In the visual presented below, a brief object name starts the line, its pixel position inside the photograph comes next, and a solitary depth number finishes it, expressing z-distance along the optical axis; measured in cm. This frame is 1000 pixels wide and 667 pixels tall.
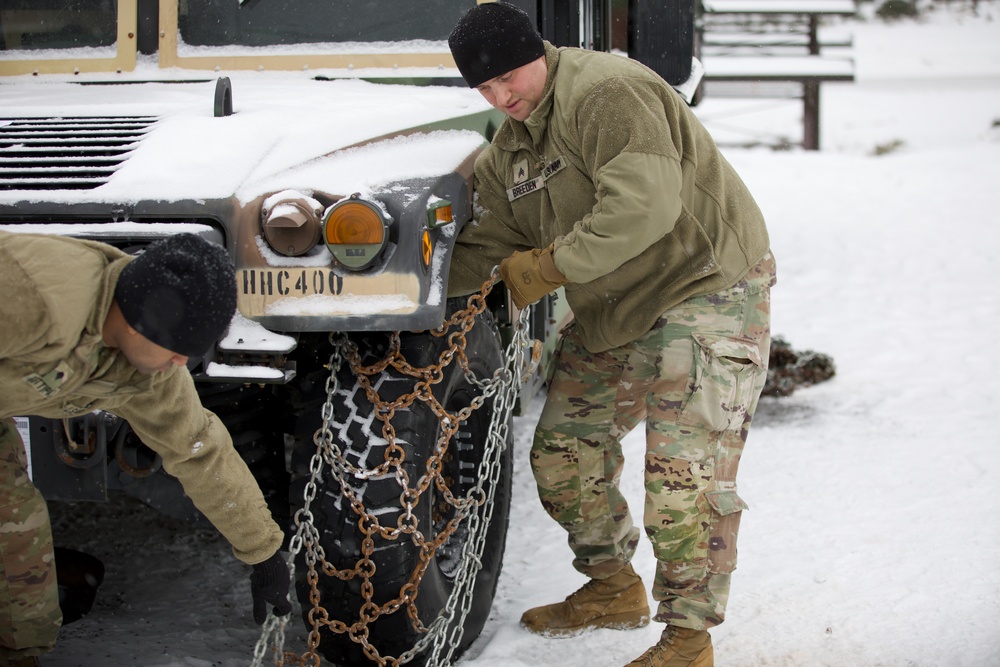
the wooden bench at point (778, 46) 1374
